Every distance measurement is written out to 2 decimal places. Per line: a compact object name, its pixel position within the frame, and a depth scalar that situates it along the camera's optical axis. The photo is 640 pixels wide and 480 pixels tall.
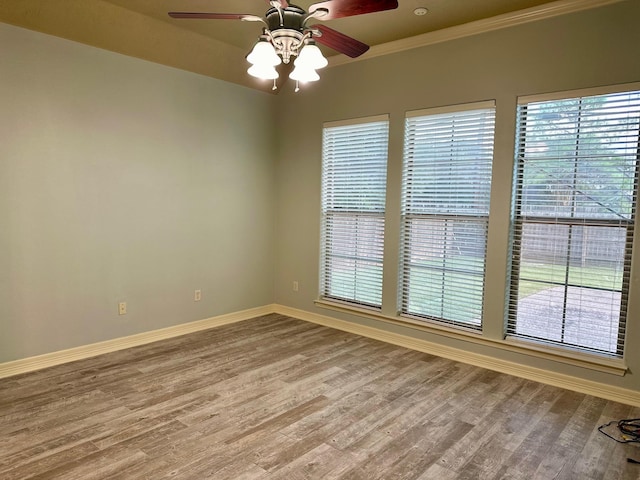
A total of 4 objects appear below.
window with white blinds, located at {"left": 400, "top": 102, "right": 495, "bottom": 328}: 3.72
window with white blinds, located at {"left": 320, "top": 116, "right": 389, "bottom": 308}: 4.43
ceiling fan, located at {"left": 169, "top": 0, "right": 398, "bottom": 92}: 2.08
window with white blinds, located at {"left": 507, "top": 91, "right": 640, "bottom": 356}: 3.07
